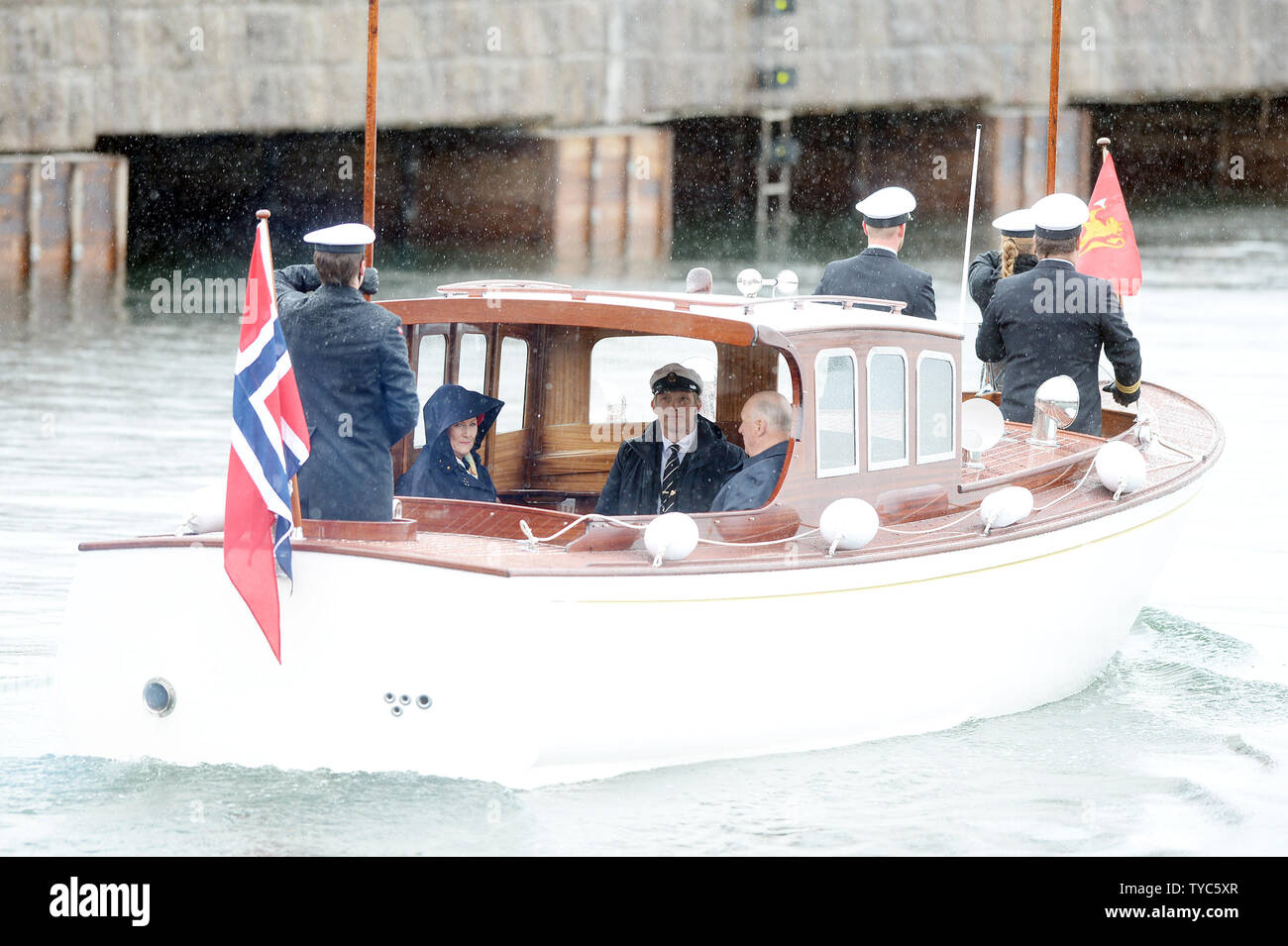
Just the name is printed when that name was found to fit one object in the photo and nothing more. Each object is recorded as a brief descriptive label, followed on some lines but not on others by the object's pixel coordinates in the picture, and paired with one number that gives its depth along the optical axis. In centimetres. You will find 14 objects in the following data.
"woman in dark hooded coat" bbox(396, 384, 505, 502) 1647
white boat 1398
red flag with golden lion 2322
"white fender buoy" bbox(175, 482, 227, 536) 1477
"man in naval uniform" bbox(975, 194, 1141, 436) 1906
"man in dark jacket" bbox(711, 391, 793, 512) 1598
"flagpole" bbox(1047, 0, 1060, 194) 2302
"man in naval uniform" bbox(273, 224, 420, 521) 1440
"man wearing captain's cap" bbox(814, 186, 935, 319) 1883
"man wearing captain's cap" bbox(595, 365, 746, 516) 1667
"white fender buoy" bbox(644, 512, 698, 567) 1431
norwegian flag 1347
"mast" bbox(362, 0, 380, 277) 1905
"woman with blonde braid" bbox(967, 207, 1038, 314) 2086
